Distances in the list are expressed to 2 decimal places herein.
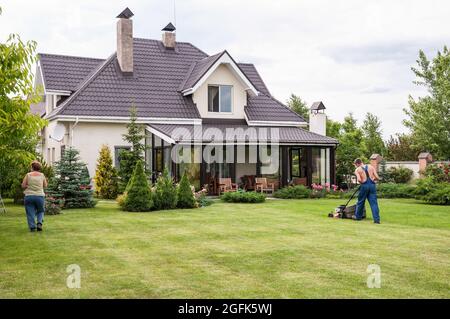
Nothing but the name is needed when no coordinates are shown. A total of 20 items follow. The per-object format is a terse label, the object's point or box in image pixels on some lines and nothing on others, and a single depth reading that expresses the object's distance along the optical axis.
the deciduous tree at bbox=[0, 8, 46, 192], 10.34
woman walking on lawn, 13.34
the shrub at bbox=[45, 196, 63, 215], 17.31
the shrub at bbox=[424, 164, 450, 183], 23.20
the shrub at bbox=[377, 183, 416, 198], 25.67
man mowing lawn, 15.30
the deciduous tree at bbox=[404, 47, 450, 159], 37.81
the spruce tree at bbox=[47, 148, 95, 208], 19.59
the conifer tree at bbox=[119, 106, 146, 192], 22.77
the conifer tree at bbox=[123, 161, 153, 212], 18.58
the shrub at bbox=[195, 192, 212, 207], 20.46
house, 25.92
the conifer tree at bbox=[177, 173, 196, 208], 19.58
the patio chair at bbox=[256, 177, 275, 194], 26.25
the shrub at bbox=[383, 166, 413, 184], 37.56
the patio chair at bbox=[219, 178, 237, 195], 25.32
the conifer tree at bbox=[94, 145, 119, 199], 23.97
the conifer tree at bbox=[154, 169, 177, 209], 19.20
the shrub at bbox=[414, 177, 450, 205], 21.50
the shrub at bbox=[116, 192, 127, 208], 19.00
